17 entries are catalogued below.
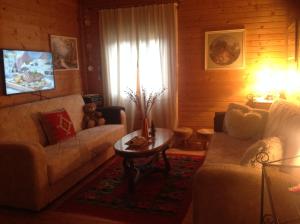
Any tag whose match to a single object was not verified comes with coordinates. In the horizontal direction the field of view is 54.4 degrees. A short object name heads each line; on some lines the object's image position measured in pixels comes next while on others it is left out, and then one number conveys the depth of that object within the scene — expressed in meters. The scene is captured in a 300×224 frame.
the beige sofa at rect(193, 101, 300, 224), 1.75
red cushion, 3.48
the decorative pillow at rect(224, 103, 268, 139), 3.30
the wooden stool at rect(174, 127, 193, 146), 4.45
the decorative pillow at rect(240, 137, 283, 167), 1.93
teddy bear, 4.37
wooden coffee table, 2.89
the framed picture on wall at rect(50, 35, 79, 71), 4.39
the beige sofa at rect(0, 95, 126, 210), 2.63
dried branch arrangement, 4.80
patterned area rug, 2.60
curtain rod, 4.59
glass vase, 3.41
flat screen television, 3.47
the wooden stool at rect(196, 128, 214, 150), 4.33
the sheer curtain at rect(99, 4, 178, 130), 4.64
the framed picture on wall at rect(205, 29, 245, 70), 4.39
